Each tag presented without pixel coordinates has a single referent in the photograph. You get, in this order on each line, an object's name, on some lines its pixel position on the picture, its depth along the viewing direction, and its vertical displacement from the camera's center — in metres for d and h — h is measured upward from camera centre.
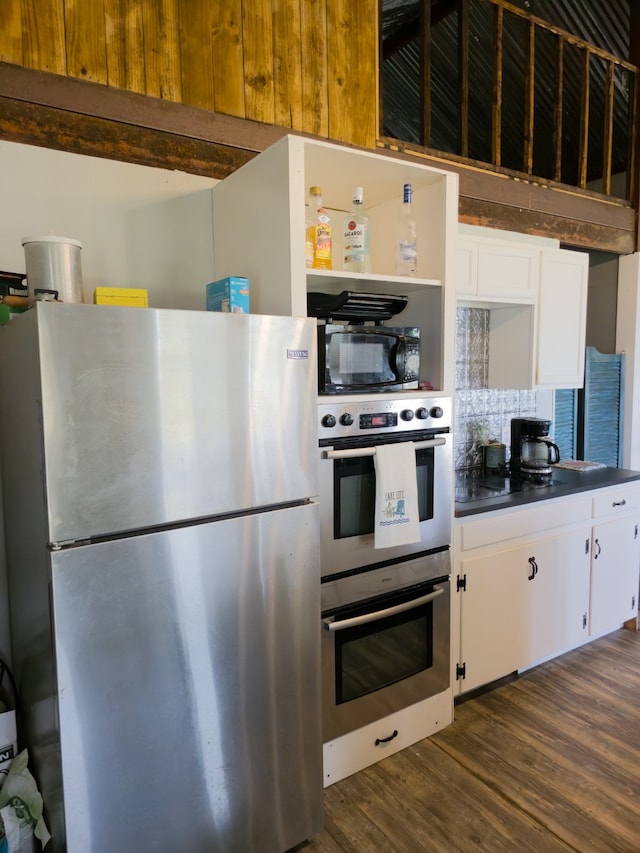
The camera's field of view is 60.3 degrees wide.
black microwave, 1.83 +0.06
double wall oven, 1.88 -0.73
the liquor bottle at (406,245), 2.10 +0.49
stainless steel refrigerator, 1.26 -0.50
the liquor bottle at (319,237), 1.92 +0.48
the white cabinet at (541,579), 2.34 -0.96
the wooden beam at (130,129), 1.78 +0.89
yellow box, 1.46 +0.22
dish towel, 1.93 -0.43
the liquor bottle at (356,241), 2.00 +0.49
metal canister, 1.43 +0.30
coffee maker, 2.84 -0.41
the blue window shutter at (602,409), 3.54 -0.24
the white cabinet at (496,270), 2.54 +0.50
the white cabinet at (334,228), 1.72 +0.53
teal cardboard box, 1.66 +0.25
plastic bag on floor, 1.41 -1.13
